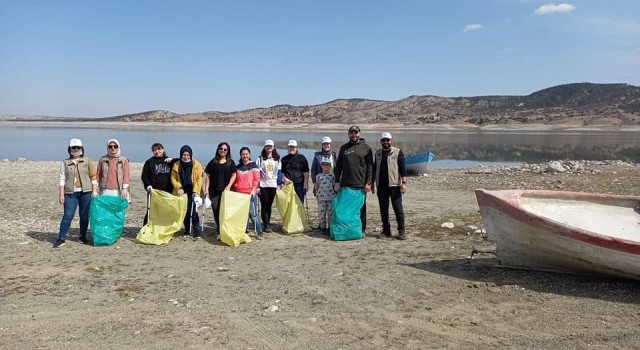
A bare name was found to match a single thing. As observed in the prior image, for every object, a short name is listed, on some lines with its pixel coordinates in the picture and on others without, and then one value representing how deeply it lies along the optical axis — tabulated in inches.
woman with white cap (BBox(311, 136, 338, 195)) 350.6
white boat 212.7
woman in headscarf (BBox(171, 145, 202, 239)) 334.3
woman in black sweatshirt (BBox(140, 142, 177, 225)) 335.3
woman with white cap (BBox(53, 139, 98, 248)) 310.2
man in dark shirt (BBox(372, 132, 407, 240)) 323.9
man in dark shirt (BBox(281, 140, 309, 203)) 363.6
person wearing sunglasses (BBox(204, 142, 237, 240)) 331.9
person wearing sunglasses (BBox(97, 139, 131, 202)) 323.6
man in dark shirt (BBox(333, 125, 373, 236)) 327.9
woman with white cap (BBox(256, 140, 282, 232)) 352.2
